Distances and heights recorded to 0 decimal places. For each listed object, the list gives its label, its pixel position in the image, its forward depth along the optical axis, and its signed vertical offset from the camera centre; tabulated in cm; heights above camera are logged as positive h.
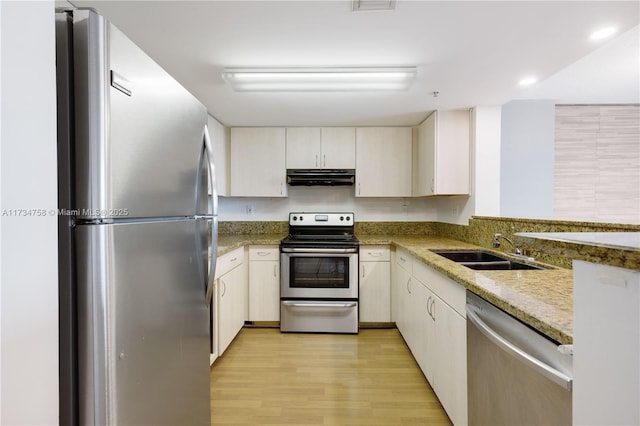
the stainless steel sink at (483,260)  186 -37
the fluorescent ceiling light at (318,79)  191 +87
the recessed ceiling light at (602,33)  151 +91
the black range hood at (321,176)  328 +36
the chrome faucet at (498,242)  196 -25
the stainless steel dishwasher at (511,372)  83 -57
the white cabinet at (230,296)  235 -78
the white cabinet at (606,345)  45 -23
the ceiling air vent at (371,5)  130 +91
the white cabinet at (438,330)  152 -78
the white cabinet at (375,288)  307 -84
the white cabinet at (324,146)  334 +71
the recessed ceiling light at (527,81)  210 +92
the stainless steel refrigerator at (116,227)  74 -5
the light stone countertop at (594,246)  44 -7
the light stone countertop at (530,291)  87 -34
